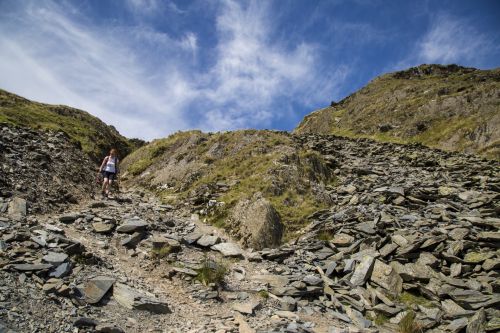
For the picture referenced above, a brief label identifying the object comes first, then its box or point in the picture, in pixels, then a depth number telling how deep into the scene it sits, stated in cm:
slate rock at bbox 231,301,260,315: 1077
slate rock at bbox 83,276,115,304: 932
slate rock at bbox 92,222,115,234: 1415
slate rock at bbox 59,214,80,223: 1412
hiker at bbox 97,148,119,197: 1956
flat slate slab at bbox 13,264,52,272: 911
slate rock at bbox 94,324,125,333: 804
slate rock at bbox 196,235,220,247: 1544
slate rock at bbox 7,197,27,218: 1308
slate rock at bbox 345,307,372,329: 1080
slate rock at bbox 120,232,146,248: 1377
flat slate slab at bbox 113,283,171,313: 970
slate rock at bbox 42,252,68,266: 995
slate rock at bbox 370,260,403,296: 1263
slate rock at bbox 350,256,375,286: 1304
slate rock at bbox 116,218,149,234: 1464
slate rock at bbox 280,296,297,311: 1141
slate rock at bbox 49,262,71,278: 951
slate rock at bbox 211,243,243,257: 1498
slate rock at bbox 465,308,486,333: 999
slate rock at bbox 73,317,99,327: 803
